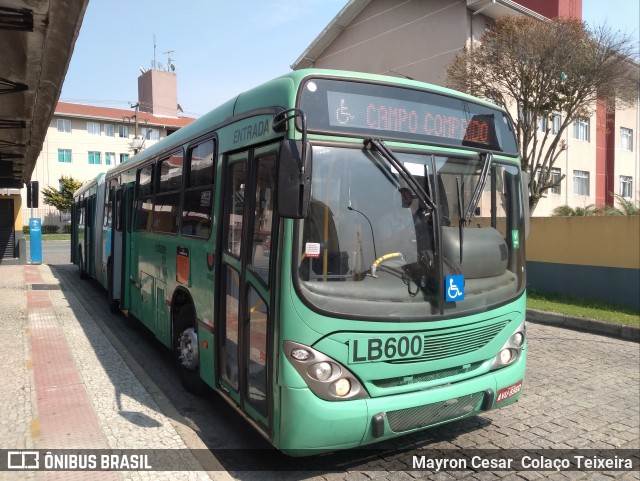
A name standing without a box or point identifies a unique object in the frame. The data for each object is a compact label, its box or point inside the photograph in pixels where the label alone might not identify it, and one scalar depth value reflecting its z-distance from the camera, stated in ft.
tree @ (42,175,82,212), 157.38
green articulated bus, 11.14
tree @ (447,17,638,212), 52.39
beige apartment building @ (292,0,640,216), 69.56
